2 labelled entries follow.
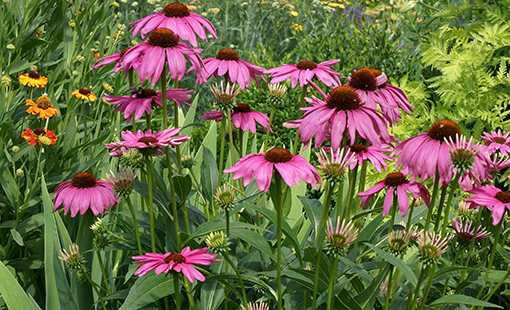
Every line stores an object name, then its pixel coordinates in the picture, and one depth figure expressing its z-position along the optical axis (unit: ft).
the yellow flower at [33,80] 5.71
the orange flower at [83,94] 6.02
